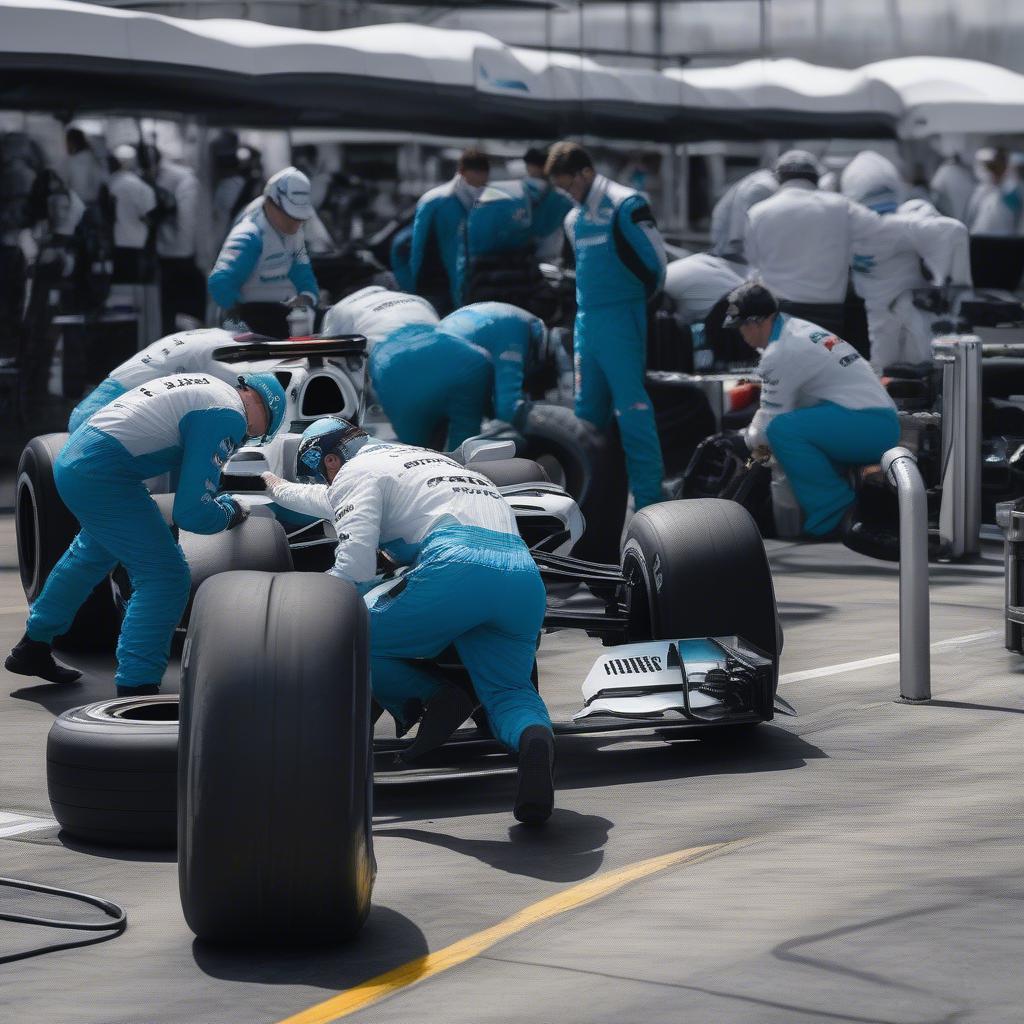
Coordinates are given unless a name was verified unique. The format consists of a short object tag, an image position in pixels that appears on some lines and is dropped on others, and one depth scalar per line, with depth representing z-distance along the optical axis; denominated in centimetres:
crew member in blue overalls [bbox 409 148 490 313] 2833
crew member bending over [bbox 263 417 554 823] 1182
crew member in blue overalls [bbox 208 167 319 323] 2303
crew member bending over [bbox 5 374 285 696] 1447
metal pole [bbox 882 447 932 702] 1489
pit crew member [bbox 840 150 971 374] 2745
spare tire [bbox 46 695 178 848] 1133
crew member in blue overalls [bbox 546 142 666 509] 2269
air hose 945
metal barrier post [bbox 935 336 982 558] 2212
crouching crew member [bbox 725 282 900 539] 2153
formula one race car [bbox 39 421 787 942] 912
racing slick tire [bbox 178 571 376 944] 909
